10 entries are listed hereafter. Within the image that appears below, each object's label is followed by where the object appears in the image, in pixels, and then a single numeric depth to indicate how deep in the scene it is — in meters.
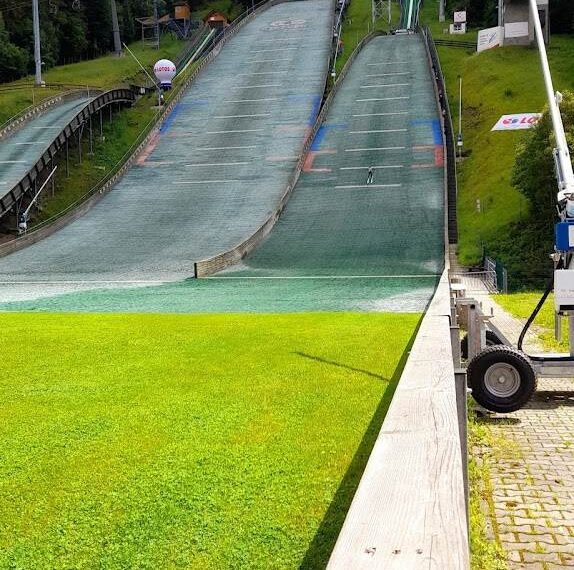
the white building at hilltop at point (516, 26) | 51.44
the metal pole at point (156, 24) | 80.04
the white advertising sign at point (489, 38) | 52.69
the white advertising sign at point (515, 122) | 37.86
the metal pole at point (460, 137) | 38.72
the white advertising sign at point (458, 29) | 70.06
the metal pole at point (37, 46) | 47.28
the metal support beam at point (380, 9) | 81.12
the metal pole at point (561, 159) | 7.38
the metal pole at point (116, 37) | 71.81
